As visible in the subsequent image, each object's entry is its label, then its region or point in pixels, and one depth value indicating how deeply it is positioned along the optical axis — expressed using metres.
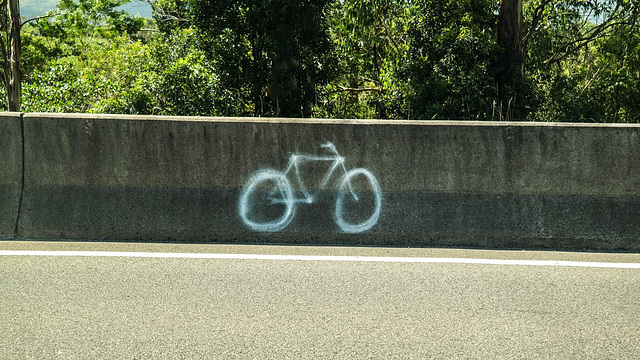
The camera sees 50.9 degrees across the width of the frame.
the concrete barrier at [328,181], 6.80
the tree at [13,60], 21.08
